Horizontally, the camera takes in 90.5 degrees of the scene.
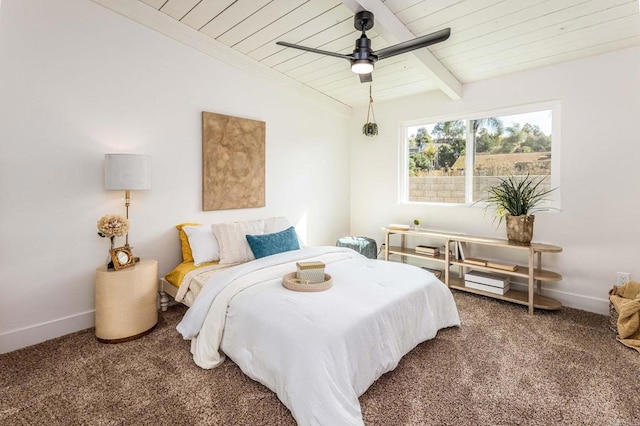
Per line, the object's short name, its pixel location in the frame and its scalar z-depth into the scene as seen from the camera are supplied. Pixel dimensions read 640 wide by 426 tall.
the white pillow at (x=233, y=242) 3.06
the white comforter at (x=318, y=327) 1.58
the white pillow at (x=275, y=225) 3.52
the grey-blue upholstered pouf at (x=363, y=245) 4.21
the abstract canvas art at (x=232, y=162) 3.38
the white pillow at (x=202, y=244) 3.00
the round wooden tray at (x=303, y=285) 2.19
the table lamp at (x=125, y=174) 2.50
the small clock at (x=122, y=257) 2.49
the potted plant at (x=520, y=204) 3.15
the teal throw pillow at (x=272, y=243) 3.08
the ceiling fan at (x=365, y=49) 2.22
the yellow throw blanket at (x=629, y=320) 2.43
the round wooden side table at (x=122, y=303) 2.42
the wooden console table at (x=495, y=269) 3.05
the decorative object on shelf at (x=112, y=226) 2.48
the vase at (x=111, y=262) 2.52
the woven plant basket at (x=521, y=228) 3.13
